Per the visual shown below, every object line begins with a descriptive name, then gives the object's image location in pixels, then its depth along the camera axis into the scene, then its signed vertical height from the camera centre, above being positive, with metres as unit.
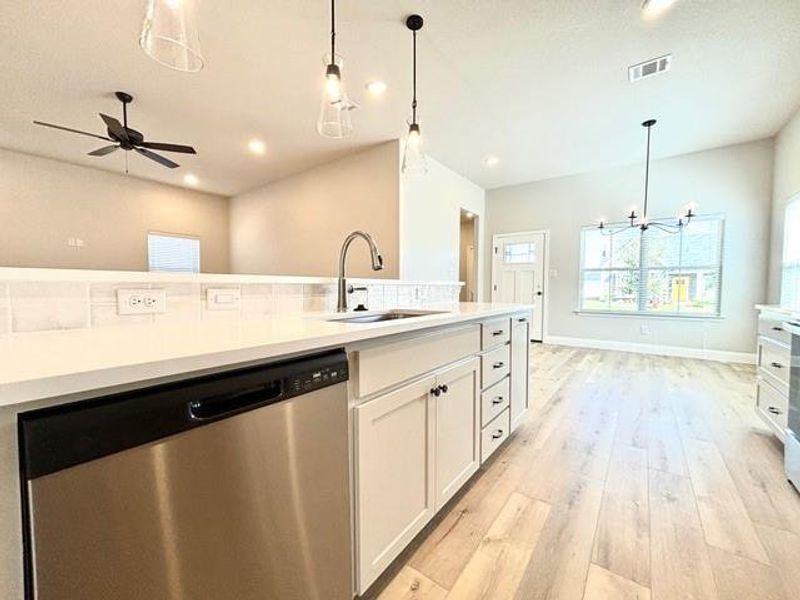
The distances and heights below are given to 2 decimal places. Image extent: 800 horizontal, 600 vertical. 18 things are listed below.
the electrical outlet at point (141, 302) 1.04 -0.06
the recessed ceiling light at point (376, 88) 2.88 +1.72
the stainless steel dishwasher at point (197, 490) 0.49 -0.38
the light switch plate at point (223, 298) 1.24 -0.06
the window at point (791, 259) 3.33 +0.25
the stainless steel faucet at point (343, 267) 1.74 +0.08
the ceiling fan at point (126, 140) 2.98 +1.36
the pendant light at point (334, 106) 1.47 +0.85
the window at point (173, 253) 5.94 +0.57
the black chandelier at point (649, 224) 4.43 +0.83
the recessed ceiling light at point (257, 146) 4.18 +1.76
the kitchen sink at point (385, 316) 1.71 -0.18
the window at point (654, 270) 4.46 +0.18
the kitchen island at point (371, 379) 0.49 -0.28
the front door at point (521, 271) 5.71 +0.22
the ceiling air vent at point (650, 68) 2.57 +1.71
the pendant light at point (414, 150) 1.94 +0.79
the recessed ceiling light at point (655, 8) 2.02 +1.71
